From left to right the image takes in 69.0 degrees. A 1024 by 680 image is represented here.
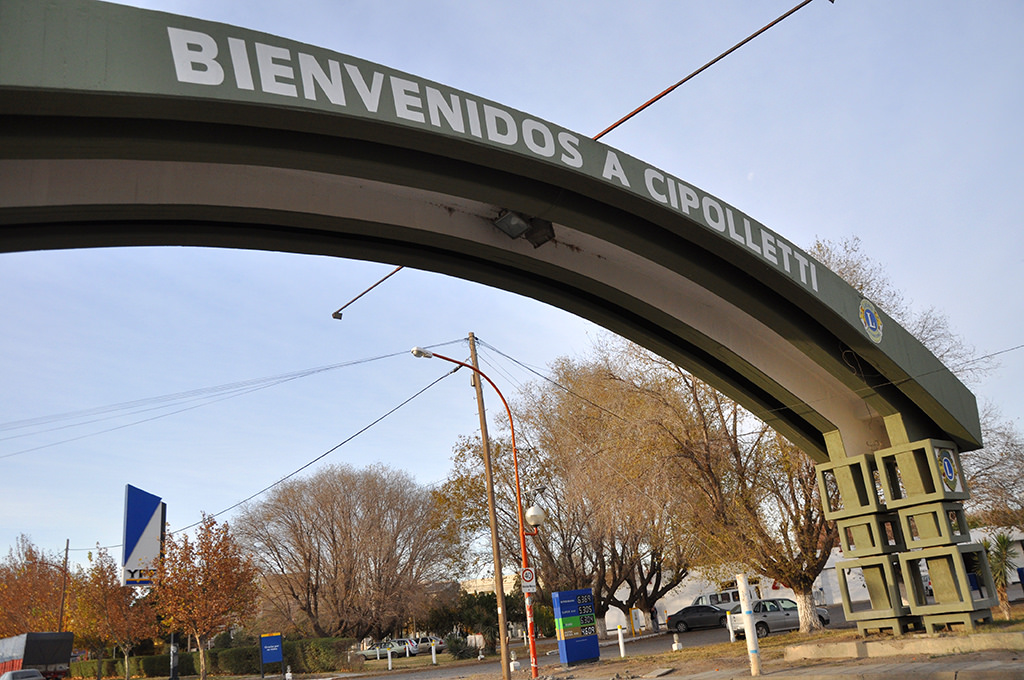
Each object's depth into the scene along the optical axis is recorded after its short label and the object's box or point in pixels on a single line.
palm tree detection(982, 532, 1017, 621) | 19.84
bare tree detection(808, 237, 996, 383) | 22.48
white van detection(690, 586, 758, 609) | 39.78
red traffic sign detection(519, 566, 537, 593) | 18.75
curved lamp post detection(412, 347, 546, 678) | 19.50
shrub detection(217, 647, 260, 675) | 38.16
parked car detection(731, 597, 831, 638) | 27.81
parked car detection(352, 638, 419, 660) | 46.43
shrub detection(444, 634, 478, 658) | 36.28
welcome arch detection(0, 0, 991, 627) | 6.30
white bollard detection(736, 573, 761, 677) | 13.45
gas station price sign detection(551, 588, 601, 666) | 21.45
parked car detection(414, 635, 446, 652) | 49.87
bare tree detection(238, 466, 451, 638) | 39.78
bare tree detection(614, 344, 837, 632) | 21.39
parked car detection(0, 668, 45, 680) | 26.02
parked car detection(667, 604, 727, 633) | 35.38
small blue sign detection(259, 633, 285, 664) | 28.95
